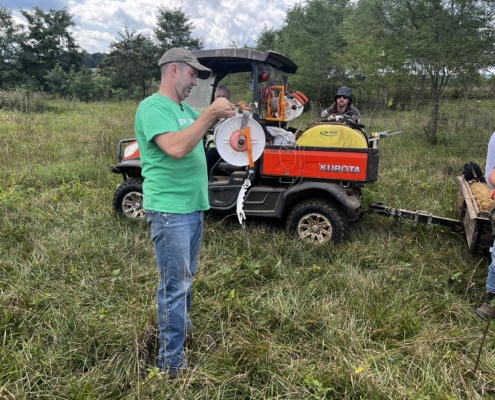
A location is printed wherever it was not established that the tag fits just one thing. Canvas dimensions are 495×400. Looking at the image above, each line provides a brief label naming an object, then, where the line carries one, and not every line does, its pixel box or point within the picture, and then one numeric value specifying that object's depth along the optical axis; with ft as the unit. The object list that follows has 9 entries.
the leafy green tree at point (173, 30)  107.96
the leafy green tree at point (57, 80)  92.82
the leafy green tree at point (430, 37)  27.99
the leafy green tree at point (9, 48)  102.94
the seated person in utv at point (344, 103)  18.93
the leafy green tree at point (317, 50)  58.49
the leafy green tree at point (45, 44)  107.04
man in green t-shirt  6.54
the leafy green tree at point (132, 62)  91.91
